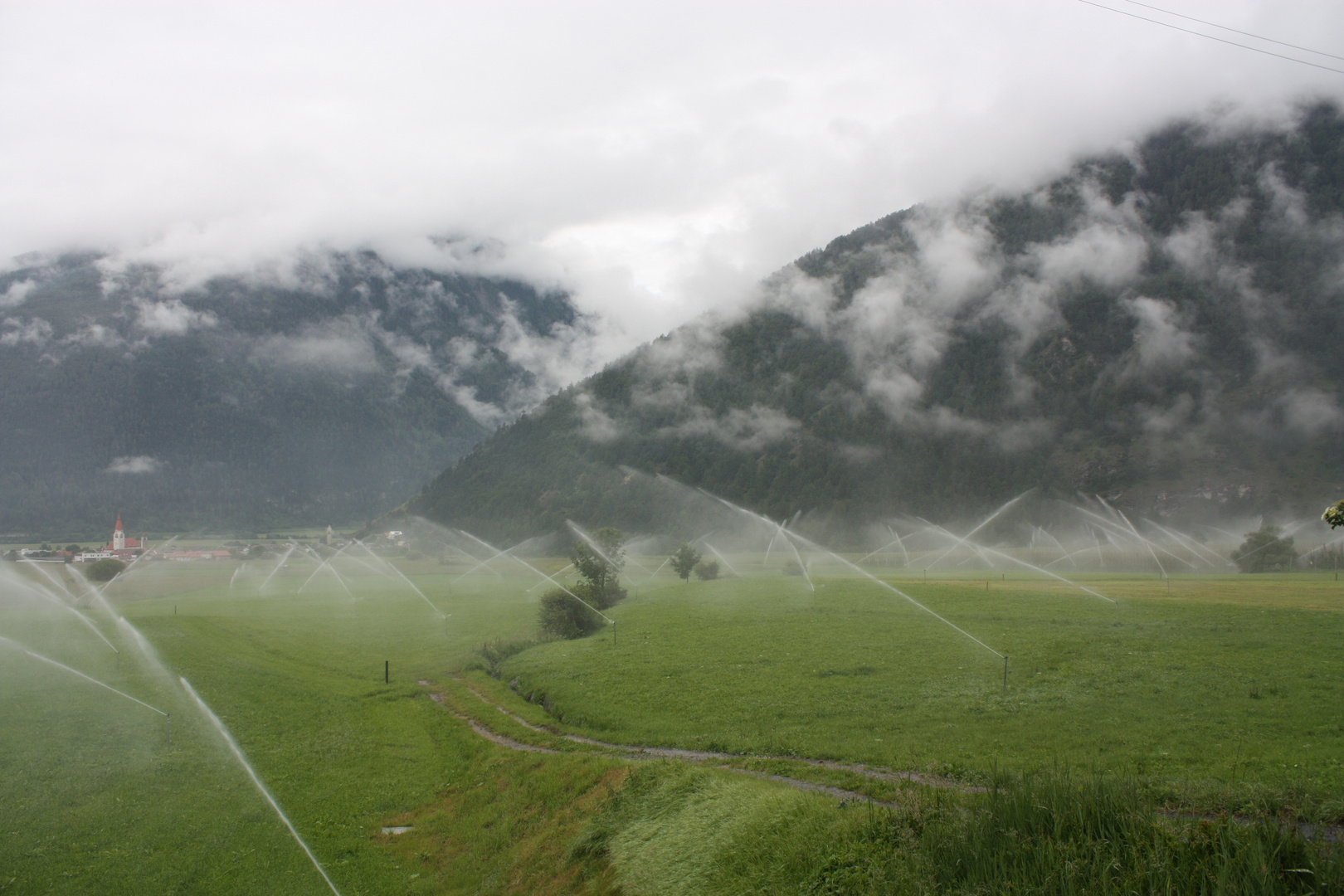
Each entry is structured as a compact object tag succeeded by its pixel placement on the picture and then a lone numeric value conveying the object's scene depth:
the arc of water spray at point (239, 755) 22.84
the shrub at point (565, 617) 62.47
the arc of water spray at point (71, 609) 53.27
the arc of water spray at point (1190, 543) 137.82
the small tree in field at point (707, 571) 102.38
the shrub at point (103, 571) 104.06
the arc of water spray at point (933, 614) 41.66
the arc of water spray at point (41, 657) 36.39
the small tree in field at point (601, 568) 72.81
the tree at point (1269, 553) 103.19
